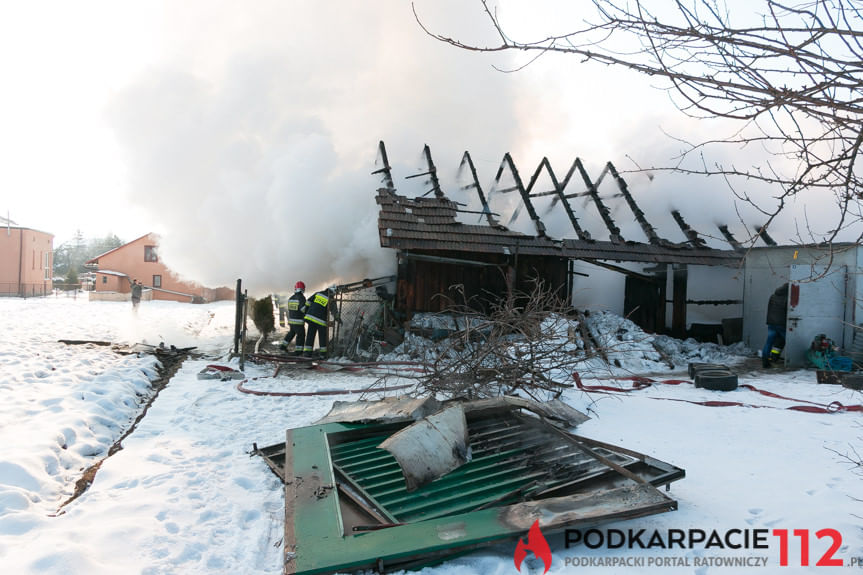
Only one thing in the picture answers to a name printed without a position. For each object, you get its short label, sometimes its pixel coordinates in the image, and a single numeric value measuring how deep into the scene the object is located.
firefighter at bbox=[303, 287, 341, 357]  11.11
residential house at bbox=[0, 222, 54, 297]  32.69
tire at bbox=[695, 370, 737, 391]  7.78
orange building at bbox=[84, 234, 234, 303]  35.62
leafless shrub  5.89
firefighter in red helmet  11.29
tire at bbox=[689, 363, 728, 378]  8.42
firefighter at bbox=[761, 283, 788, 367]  10.54
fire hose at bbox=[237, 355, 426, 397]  9.91
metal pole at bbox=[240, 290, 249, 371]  9.50
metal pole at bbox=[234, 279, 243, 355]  10.87
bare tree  1.70
